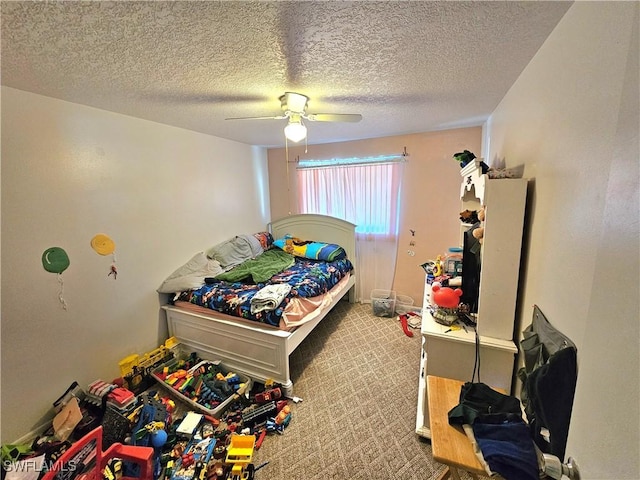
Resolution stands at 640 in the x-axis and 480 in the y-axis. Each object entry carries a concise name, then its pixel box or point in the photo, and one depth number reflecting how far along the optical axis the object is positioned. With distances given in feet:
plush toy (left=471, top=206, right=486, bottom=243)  5.40
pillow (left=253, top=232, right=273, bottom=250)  12.40
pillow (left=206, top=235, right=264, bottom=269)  10.12
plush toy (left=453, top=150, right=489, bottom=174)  7.47
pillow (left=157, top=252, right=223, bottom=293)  8.25
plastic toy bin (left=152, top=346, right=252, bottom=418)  6.24
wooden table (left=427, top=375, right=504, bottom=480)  3.32
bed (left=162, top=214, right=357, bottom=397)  6.76
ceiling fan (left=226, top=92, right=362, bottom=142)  5.86
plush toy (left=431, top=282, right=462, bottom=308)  5.73
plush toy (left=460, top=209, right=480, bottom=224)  7.46
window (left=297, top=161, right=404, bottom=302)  11.10
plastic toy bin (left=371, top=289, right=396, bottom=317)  10.98
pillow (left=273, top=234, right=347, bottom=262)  11.14
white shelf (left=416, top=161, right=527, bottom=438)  4.66
